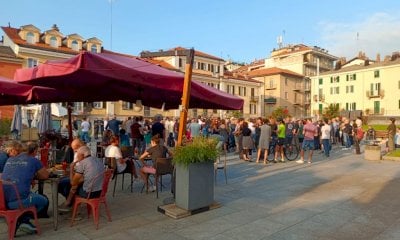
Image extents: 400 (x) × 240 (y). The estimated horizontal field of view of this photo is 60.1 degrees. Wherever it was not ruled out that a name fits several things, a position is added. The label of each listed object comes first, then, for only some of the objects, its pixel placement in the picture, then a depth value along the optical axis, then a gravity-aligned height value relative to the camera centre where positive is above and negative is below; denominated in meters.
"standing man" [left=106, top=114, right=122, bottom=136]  16.50 -0.26
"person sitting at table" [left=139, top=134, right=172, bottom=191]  7.48 -0.72
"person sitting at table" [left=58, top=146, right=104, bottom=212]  5.35 -0.87
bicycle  14.43 -1.32
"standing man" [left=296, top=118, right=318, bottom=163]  13.20 -0.64
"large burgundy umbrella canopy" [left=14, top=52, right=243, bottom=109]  5.04 +0.70
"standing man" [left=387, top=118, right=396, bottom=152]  17.88 -0.61
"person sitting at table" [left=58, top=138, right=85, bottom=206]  6.00 -1.12
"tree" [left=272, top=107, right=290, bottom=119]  53.38 +1.43
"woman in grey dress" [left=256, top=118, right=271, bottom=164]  12.64 -0.59
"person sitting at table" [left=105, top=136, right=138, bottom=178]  7.57 -0.84
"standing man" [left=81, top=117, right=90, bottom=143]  19.06 -0.53
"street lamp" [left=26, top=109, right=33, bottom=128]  28.49 +0.50
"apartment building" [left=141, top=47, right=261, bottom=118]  49.53 +6.33
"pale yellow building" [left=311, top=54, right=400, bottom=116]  56.03 +5.89
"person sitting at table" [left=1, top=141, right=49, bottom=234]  4.64 -0.81
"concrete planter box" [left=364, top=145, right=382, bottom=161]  14.29 -1.27
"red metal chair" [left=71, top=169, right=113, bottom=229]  5.20 -1.23
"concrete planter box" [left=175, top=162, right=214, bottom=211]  5.96 -1.14
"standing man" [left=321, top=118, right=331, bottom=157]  15.19 -0.70
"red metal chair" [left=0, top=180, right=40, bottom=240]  4.50 -1.24
